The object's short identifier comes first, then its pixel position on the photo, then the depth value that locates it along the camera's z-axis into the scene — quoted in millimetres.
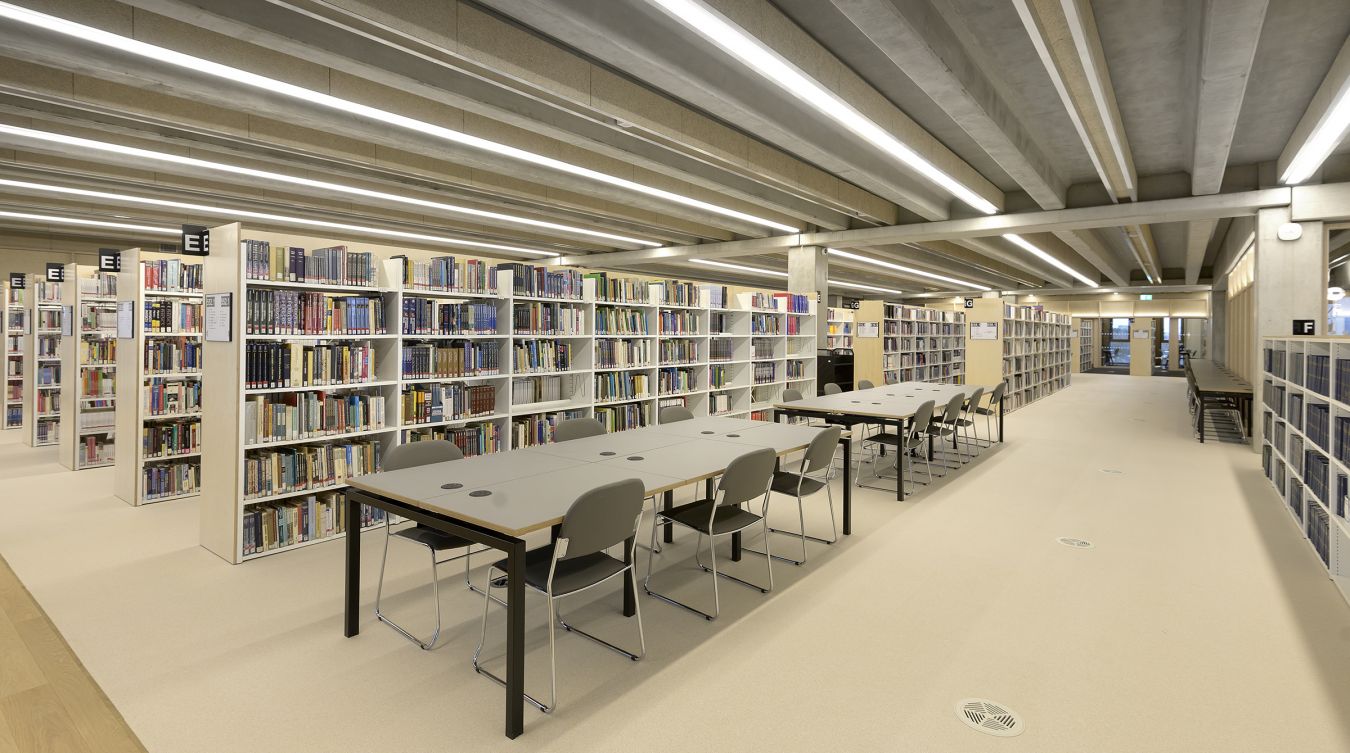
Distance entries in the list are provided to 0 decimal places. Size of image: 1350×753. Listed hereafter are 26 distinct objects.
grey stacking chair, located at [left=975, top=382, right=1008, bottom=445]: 8609
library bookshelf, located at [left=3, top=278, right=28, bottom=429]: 8922
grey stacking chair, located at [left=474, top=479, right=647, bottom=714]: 2646
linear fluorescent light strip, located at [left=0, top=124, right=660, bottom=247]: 5418
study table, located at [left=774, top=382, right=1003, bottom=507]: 5941
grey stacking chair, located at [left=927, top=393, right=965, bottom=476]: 6922
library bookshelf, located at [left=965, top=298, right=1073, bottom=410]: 12266
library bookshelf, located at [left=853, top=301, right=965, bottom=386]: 11633
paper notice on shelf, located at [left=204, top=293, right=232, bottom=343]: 4262
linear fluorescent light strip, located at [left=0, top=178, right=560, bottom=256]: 7398
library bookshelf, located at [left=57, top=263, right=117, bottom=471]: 6891
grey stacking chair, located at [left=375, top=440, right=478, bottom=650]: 3279
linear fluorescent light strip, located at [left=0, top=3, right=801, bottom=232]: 3531
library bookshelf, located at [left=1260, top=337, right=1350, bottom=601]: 3838
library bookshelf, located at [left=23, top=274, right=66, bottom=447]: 8086
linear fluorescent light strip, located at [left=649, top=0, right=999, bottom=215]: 3494
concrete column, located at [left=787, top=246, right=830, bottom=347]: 10891
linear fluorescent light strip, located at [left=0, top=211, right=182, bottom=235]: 9021
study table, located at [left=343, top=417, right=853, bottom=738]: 2500
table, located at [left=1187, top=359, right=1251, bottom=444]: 8906
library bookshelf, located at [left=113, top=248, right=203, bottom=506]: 5500
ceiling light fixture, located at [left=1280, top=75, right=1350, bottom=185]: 5016
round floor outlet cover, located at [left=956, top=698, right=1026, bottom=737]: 2482
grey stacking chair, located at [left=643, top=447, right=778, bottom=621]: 3461
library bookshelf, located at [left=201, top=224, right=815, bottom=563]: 4328
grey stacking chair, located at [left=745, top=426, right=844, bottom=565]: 4145
